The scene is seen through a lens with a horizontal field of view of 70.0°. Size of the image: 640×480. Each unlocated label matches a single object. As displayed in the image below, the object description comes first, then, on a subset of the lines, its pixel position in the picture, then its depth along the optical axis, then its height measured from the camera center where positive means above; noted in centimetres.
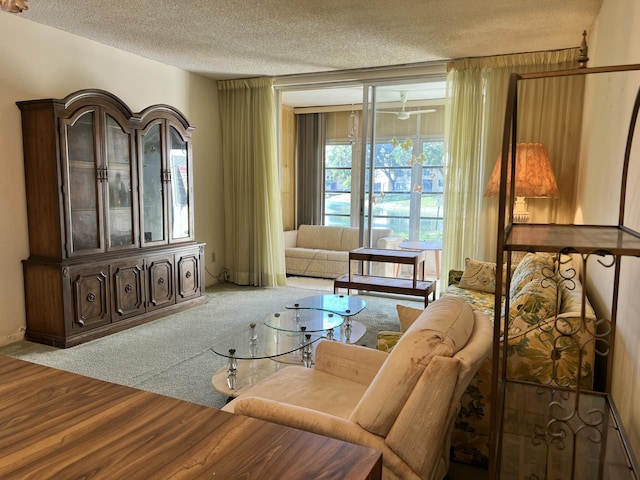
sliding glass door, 506 +39
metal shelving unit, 115 -73
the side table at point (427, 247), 511 -60
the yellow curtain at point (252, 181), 564 +14
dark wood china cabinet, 356 -22
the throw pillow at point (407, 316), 220 -59
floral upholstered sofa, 187 -67
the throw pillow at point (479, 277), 389 -71
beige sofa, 657 -85
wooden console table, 445 -90
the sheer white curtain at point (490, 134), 422 +59
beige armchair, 135 -63
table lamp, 375 +18
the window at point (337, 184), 775 +15
